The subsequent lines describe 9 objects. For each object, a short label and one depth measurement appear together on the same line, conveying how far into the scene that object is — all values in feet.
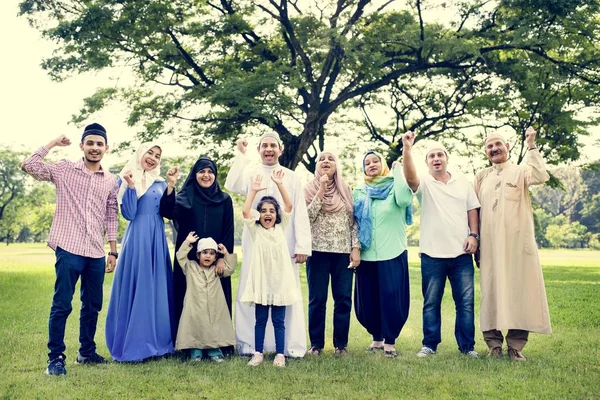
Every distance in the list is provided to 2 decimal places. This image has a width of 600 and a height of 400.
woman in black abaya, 19.15
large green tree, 46.02
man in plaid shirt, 16.97
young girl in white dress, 18.17
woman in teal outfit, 19.57
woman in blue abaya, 18.39
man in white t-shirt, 19.22
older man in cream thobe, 18.54
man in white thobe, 19.34
